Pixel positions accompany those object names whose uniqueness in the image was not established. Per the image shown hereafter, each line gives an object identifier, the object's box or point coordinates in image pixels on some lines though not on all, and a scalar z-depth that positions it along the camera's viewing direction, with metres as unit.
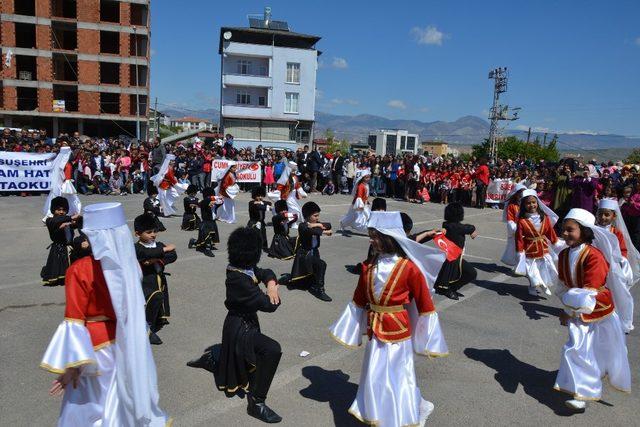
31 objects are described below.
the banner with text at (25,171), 16.80
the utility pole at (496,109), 59.44
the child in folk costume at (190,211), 11.63
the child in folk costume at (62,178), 11.77
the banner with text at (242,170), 20.77
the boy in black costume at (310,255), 7.84
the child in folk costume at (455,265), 7.78
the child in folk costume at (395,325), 3.88
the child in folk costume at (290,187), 11.71
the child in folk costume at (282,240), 9.66
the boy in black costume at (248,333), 4.06
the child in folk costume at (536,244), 7.96
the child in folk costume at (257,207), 10.07
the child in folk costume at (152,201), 11.83
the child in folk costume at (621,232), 6.61
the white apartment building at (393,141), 129.25
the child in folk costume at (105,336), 3.14
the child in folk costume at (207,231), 10.05
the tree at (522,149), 76.94
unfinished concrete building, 41.00
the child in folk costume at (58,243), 7.53
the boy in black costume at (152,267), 5.52
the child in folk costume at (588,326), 4.60
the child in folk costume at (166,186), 13.98
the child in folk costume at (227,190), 12.21
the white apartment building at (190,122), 174.93
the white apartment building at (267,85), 51.50
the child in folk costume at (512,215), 8.73
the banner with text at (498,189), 20.52
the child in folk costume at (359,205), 12.31
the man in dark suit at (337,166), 22.28
